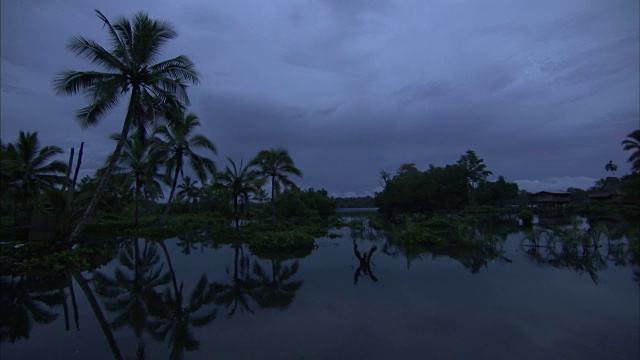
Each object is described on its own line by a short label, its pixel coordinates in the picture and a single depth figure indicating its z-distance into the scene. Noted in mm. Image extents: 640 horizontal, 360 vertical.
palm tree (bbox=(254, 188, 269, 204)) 41609
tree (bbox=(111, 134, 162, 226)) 23400
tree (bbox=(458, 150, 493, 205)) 55094
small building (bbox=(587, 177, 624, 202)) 45878
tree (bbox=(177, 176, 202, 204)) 46688
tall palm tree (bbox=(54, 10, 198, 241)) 12781
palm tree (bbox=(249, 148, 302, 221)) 25864
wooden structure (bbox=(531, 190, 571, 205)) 51688
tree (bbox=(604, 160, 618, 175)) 70312
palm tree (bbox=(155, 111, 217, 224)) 22344
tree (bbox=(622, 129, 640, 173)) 31819
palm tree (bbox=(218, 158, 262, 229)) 26281
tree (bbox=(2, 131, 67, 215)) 21141
